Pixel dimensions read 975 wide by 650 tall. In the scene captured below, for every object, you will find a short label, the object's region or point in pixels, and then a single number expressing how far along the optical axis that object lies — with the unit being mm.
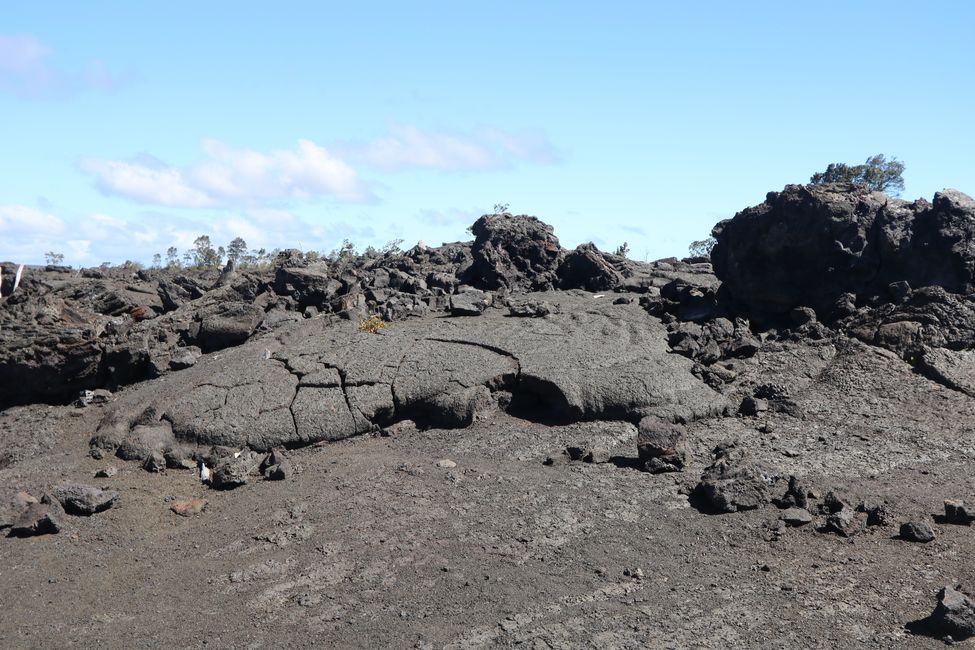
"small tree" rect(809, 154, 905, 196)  25391
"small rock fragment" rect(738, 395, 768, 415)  8922
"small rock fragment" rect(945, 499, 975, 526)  6684
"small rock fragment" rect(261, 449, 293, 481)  8047
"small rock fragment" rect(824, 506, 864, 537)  6609
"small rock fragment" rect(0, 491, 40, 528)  7250
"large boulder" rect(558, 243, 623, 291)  13430
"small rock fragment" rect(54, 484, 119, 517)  7430
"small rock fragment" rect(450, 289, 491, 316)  11508
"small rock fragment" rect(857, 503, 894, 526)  6715
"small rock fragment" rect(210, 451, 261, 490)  7934
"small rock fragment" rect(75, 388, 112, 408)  9953
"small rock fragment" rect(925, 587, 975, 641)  5281
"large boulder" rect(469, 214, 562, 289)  13484
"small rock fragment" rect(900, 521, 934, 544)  6449
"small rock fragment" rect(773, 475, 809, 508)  7031
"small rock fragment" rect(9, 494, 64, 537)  7113
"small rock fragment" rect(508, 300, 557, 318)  11305
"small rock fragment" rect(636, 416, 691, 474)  7727
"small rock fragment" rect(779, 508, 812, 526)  6742
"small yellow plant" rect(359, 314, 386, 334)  11039
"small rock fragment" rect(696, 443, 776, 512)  7004
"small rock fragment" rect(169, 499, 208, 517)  7535
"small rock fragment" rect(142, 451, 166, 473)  8320
